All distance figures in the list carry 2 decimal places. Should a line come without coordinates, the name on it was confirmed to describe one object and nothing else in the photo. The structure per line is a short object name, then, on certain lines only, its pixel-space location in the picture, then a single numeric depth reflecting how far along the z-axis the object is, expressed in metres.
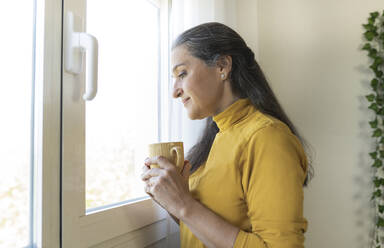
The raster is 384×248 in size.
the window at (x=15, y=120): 0.63
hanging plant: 1.31
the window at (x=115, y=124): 0.76
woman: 0.72
